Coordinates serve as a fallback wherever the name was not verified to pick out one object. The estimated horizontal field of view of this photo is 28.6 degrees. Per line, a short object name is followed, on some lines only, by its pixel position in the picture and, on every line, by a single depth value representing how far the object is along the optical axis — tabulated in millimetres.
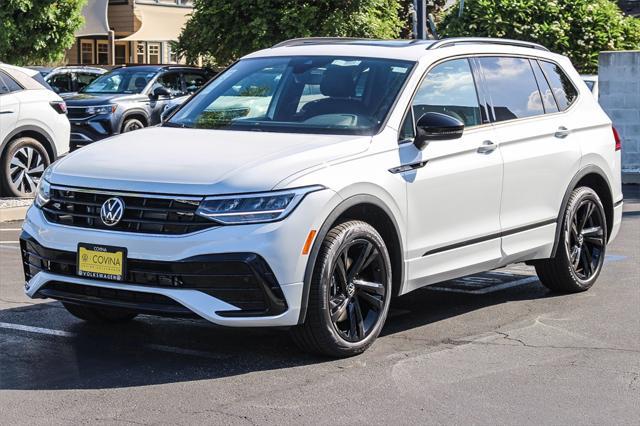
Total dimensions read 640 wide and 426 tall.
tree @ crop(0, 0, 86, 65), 32969
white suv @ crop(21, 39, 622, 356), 6246
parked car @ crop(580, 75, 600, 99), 16744
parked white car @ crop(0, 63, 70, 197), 14125
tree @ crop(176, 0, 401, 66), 26734
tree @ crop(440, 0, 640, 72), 21578
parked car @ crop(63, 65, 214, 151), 20766
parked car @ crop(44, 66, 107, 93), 25344
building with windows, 42188
